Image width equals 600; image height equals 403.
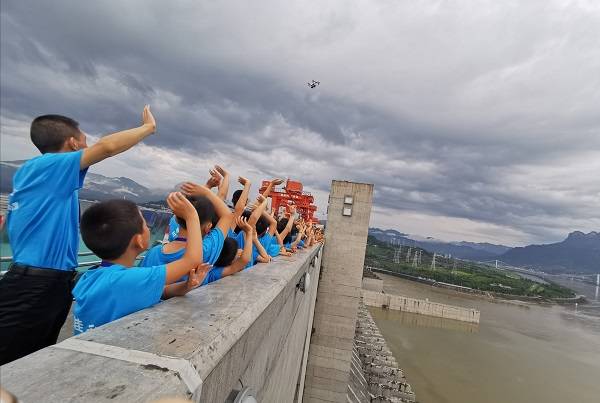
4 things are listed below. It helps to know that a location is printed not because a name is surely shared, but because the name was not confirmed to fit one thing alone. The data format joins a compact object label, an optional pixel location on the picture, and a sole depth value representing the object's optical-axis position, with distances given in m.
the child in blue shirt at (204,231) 2.47
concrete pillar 14.05
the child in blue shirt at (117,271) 1.71
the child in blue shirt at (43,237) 1.89
